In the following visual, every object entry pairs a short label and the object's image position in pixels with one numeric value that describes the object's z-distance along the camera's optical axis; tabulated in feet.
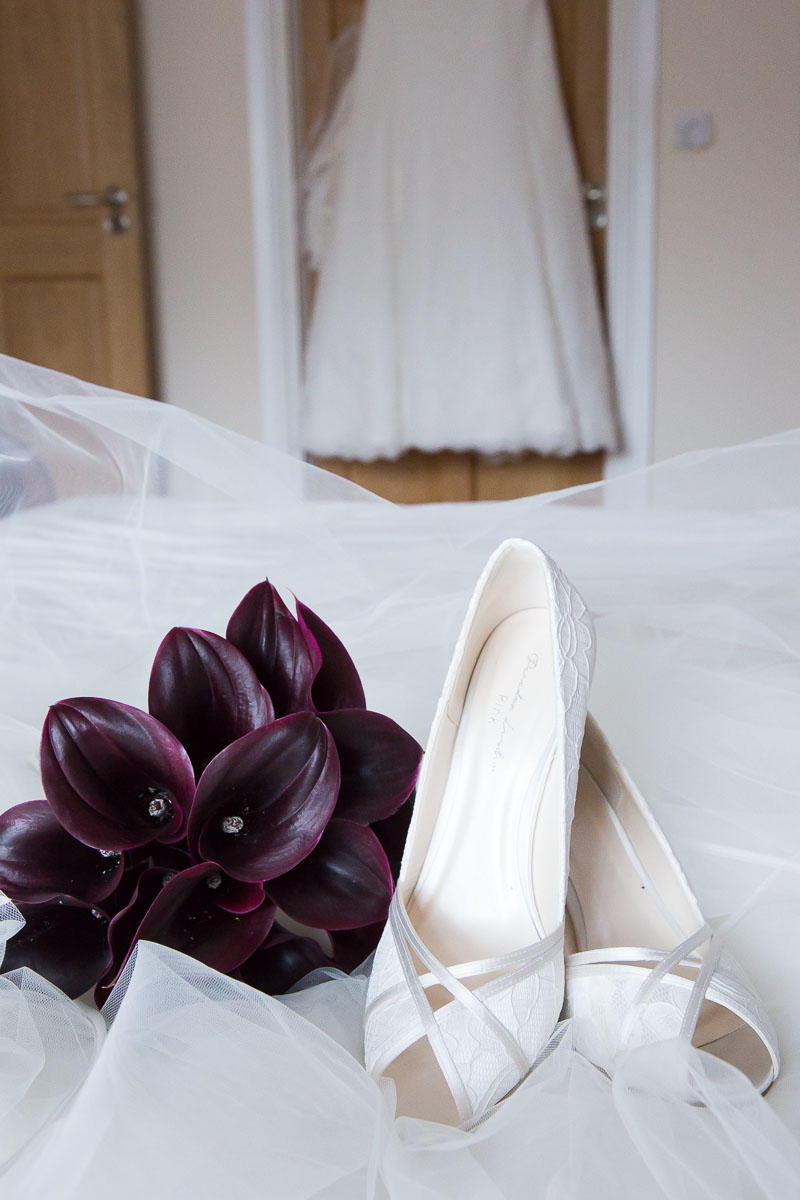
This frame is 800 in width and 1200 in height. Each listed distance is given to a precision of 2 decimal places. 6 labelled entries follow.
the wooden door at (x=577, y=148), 8.59
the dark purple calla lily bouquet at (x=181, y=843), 1.25
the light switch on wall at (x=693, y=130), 8.55
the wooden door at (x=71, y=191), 8.59
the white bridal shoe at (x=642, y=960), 1.23
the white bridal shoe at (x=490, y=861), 1.23
